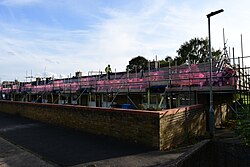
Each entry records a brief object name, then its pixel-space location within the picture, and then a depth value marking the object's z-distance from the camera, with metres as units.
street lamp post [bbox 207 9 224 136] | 7.30
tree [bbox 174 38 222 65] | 38.45
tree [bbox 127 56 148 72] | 45.35
